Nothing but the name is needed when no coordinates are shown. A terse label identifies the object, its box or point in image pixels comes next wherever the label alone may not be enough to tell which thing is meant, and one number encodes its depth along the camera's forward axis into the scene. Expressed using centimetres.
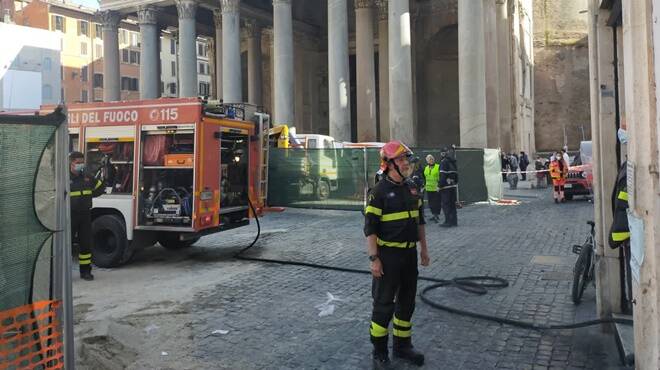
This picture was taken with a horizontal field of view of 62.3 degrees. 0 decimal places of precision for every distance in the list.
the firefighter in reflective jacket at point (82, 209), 746
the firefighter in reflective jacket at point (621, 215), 382
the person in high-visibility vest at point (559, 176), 1738
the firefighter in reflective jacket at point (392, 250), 436
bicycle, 594
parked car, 1720
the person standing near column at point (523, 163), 2711
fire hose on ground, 501
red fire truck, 829
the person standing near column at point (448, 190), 1238
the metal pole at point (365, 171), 1543
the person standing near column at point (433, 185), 1292
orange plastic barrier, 305
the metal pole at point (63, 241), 325
